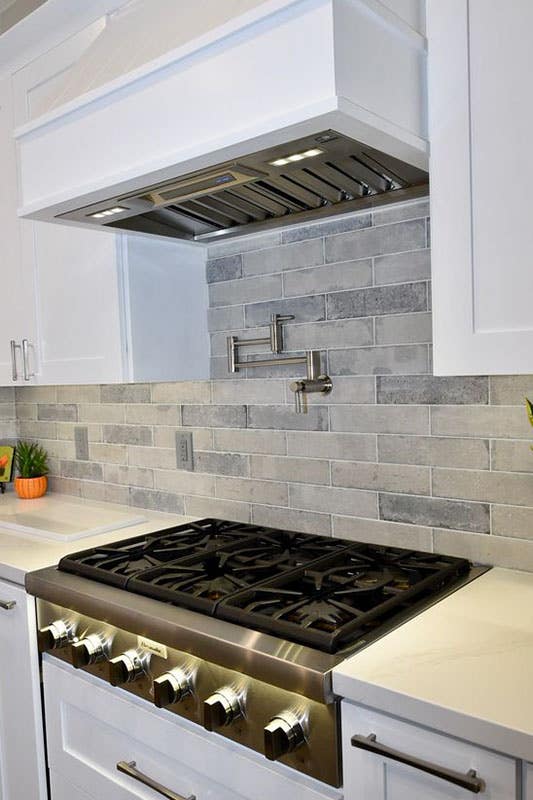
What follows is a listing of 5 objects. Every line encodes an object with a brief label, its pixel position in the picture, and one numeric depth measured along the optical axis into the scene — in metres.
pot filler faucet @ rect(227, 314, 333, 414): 2.02
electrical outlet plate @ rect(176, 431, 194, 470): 2.45
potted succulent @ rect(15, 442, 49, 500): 2.95
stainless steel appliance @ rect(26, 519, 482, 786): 1.27
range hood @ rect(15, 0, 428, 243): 1.28
